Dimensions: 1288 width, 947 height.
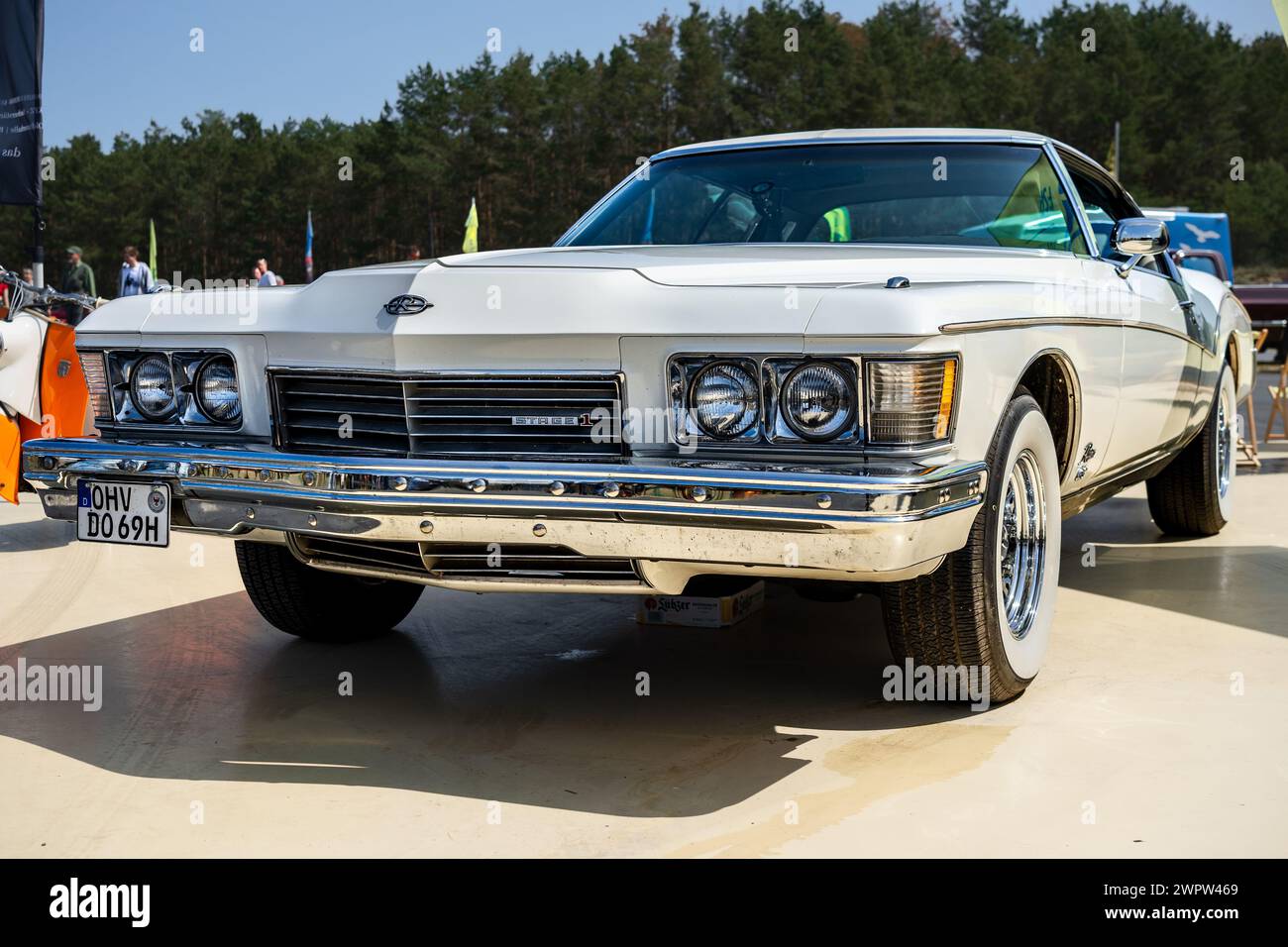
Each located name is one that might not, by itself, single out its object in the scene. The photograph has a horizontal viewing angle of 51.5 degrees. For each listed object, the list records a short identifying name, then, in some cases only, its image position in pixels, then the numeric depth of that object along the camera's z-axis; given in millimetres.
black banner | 9758
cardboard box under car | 3746
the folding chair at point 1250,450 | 8453
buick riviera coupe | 2693
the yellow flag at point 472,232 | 21523
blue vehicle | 18812
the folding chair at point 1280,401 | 9903
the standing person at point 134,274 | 19641
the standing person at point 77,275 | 19109
